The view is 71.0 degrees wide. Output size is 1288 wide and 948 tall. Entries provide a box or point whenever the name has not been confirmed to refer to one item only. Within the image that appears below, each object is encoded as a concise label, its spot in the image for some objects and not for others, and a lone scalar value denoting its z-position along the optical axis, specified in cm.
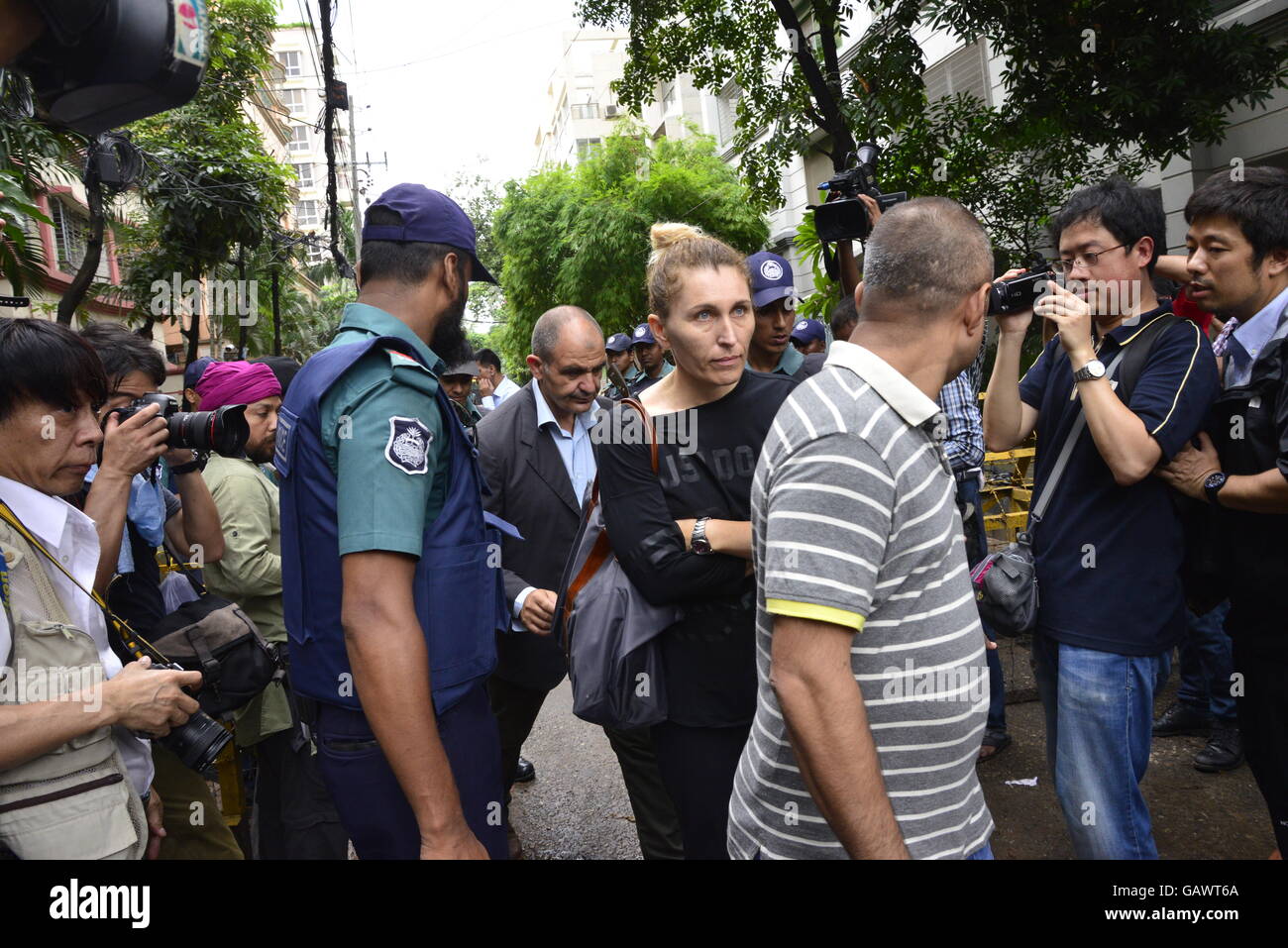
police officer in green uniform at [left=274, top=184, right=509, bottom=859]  176
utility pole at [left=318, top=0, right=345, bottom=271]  1020
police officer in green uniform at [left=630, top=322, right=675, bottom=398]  839
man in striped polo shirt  144
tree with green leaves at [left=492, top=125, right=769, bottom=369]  2106
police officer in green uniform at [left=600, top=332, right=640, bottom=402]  1044
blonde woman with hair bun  218
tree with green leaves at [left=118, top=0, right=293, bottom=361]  1342
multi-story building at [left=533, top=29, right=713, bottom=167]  6151
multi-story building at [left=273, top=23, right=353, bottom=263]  7031
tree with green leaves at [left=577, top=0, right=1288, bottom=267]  570
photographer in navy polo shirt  229
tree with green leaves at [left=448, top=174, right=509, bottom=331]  4131
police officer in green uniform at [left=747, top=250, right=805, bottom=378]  381
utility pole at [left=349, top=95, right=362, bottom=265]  1994
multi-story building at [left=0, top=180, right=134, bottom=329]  1884
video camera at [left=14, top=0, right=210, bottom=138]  144
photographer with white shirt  180
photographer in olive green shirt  320
